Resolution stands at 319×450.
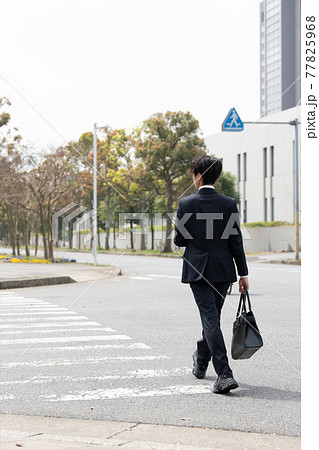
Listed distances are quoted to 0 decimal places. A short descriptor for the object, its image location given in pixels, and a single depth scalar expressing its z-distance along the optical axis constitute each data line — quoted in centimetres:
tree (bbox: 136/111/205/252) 4097
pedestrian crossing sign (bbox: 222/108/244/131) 1397
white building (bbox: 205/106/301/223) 4559
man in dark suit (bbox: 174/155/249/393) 479
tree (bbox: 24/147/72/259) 2791
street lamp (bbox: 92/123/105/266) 2676
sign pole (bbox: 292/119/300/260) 2975
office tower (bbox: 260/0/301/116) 10012
